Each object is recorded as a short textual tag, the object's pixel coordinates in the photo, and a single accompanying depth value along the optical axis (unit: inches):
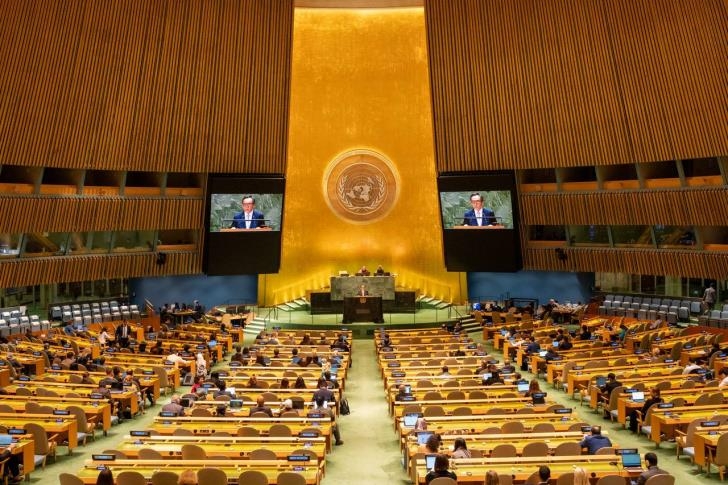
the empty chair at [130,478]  328.5
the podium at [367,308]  1030.4
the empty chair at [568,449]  376.2
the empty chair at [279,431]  428.1
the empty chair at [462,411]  473.1
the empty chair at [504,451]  374.3
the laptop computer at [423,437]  401.7
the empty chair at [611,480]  319.9
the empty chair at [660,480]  319.3
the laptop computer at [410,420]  447.8
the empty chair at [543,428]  421.4
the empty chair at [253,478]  330.6
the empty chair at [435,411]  475.2
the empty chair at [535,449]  374.6
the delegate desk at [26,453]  411.0
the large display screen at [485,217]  1024.9
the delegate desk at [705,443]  414.0
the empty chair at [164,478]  327.0
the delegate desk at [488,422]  427.8
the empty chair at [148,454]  369.1
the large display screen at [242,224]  1018.1
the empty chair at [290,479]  331.6
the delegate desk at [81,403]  512.1
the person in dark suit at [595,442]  379.2
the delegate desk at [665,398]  513.3
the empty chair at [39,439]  434.6
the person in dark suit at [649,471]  329.4
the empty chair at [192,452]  373.7
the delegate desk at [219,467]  342.3
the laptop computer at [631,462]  351.6
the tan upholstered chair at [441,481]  315.6
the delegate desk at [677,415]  464.4
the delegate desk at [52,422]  459.2
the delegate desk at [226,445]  381.4
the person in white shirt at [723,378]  535.1
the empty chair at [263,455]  368.8
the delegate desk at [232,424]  435.2
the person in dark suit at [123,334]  823.7
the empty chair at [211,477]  328.8
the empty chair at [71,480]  322.7
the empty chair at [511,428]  418.9
